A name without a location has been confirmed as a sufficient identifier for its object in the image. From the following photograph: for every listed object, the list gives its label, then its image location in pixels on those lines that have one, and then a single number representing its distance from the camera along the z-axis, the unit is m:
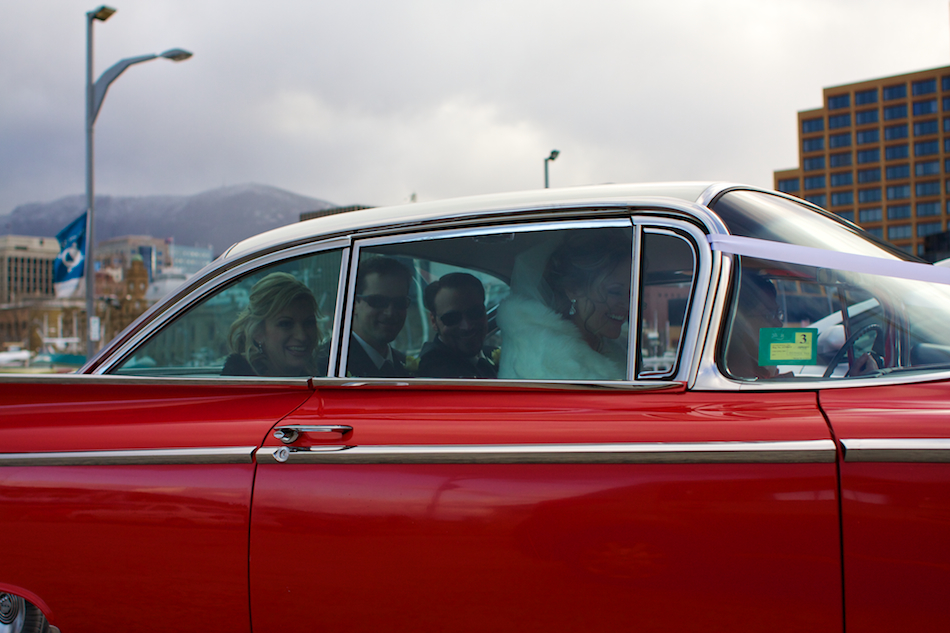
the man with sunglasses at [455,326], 2.13
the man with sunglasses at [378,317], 2.10
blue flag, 12.20
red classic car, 1.37
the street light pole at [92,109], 11.95
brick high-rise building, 100.31
